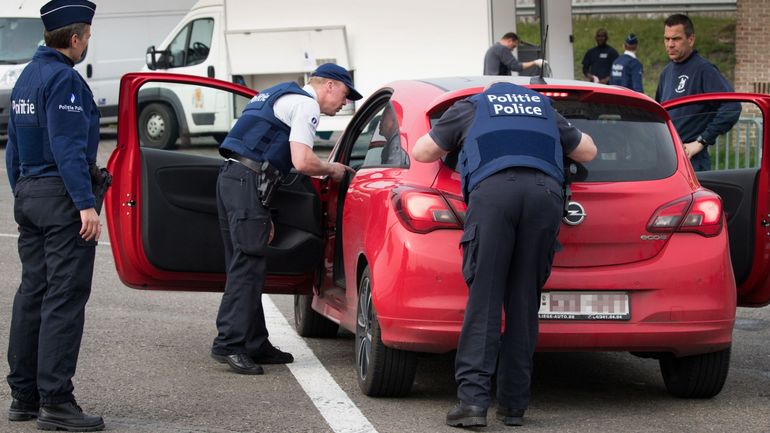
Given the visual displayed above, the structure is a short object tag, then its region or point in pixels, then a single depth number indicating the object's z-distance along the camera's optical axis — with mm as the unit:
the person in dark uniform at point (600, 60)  25406
